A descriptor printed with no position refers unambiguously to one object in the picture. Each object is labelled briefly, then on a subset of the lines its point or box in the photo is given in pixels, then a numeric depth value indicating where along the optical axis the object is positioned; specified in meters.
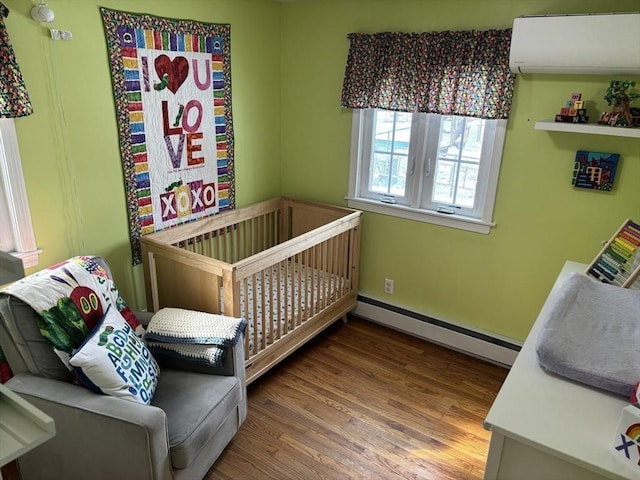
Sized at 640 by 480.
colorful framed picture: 2.42
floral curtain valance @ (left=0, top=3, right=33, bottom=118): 1.93
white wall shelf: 2.18
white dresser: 1.15
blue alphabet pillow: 1.76
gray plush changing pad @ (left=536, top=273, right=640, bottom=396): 1.35
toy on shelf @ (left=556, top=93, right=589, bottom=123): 2.35
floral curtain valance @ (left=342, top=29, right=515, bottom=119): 2.61
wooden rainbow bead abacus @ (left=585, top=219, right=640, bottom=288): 1.98
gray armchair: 1.70
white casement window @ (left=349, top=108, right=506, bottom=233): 2.87
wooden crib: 2.46
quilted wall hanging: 2.48
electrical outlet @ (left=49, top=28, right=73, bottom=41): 2.13
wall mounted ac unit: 2.07
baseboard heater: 3.04
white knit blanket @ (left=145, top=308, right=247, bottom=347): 2.13
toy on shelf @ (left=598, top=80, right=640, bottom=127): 2.22
